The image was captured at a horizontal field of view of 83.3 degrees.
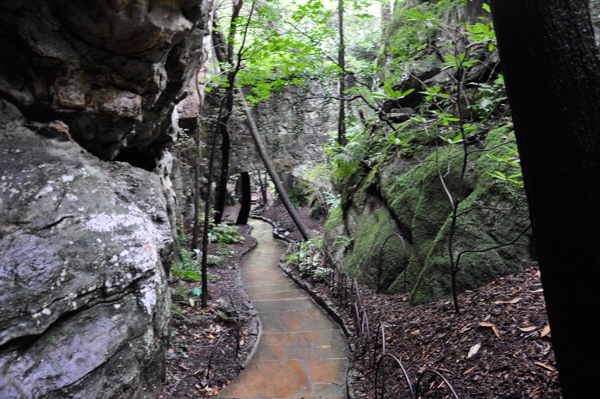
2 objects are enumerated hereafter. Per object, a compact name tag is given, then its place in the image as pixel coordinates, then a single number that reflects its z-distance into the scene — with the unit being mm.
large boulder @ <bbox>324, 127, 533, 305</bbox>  3932
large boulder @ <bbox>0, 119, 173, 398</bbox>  2491
